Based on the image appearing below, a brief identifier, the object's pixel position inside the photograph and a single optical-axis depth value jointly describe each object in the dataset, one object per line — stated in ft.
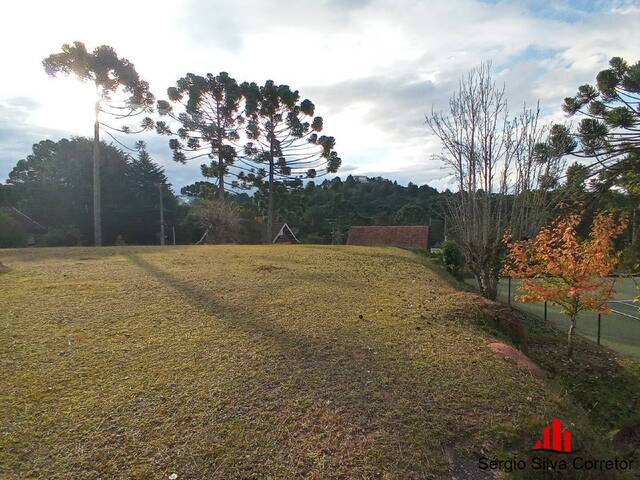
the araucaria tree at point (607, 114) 35.27
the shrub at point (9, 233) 64.18
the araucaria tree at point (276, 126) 74.08
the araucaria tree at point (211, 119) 74.95
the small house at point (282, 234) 101.05
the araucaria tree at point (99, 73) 54.95
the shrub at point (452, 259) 54.08
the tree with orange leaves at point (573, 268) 17.49
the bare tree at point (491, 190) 28.81
